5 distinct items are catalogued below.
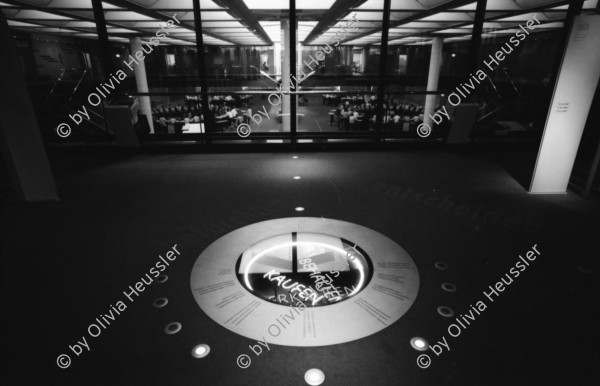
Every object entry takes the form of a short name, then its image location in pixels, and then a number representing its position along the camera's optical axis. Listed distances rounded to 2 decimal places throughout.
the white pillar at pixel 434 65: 12.60
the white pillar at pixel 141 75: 10.76
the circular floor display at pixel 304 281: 2.25
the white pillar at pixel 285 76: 8.35
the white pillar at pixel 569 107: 3.91
